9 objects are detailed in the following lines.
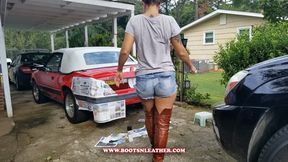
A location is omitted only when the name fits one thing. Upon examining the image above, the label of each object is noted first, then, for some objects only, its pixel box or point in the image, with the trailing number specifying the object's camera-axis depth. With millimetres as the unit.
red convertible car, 4371
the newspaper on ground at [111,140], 3949
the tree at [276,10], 8977
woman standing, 2668
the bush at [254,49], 4391
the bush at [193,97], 5995
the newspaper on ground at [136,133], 4171
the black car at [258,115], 1948
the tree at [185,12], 29700
